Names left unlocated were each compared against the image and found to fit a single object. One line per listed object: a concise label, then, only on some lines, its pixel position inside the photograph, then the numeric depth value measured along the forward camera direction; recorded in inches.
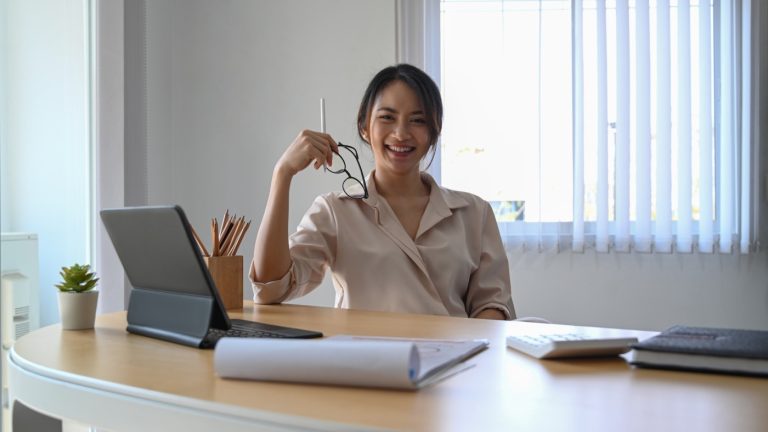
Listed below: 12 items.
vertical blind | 111.3
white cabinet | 83.5
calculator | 38.4
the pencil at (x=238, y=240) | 62.4
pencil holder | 60.1
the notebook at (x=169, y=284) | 42.3
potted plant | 50.0
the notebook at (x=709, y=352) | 34.1
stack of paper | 31.1
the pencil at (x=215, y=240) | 61.6
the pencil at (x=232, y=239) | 62.4
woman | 64.9
